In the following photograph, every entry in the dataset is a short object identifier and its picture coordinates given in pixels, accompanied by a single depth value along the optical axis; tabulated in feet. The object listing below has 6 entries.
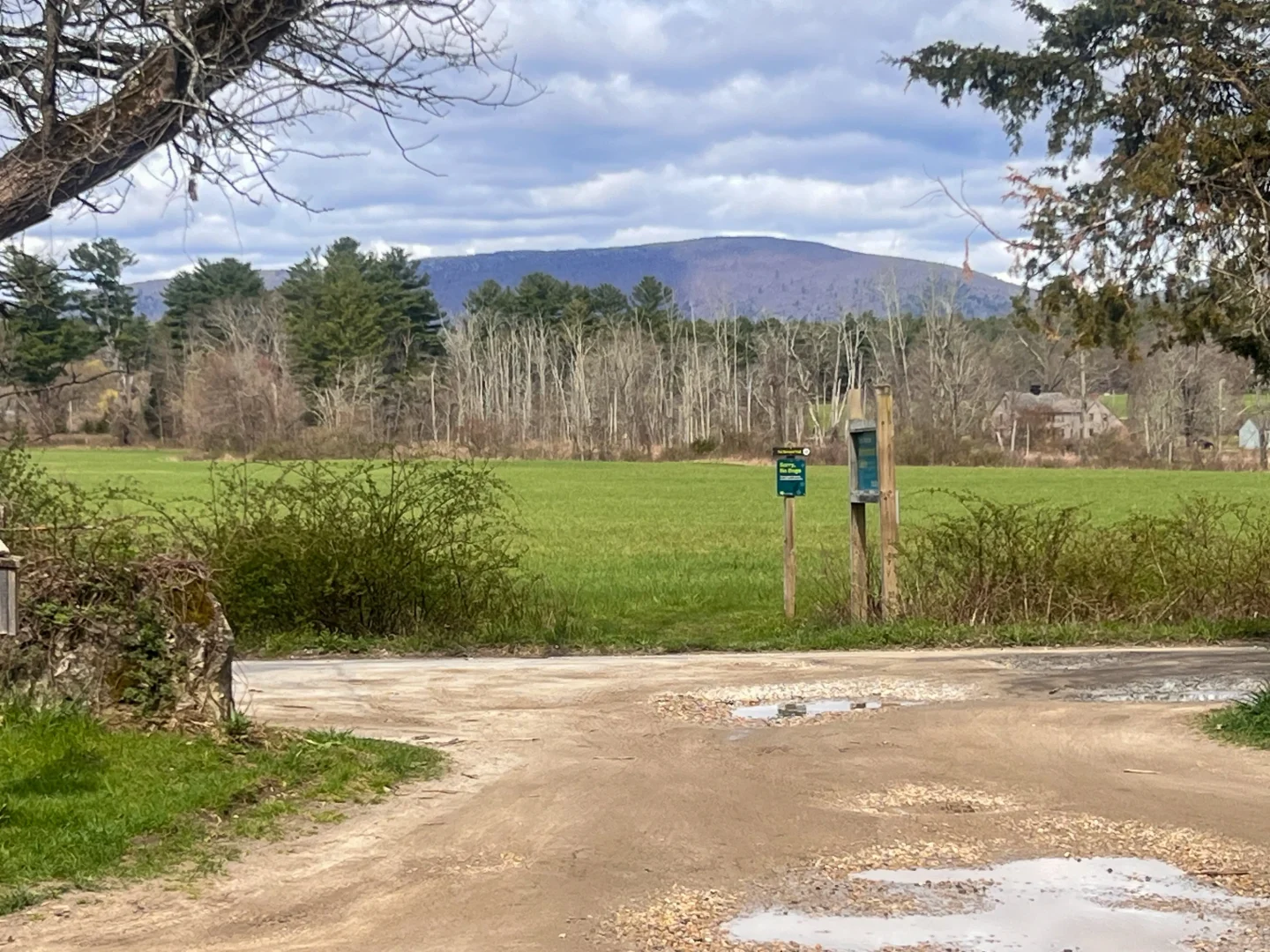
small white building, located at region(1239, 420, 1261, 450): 415.60
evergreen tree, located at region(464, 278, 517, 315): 480.23
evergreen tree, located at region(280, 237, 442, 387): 369.30
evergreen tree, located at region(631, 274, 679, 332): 479.41
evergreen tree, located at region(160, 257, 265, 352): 414.41
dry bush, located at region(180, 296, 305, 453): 360.28
